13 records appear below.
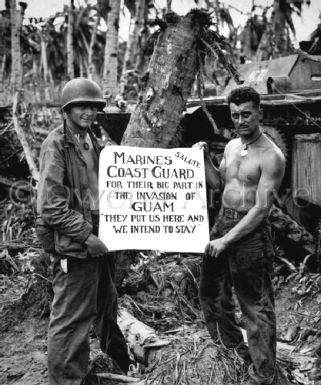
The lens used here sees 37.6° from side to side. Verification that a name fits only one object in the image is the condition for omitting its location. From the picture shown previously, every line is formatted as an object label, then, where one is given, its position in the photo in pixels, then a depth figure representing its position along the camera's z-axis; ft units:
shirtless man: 10.59
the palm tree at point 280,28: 61.57
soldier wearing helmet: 9.89
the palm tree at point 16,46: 46.62
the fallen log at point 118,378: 11.42
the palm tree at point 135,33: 57.93
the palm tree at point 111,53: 38.75
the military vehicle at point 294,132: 20.25
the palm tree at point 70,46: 59.57
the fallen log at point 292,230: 20.21
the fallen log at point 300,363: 12.11
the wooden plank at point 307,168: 20.25
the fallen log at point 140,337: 12.44
